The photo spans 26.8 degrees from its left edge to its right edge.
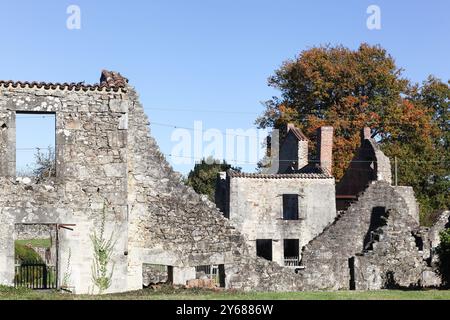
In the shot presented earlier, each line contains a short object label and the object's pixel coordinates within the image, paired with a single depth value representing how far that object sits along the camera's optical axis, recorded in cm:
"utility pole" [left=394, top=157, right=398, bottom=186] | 5618
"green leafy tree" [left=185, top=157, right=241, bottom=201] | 7069
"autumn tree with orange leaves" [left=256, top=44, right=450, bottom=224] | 6094
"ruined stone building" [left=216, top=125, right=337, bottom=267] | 4497
